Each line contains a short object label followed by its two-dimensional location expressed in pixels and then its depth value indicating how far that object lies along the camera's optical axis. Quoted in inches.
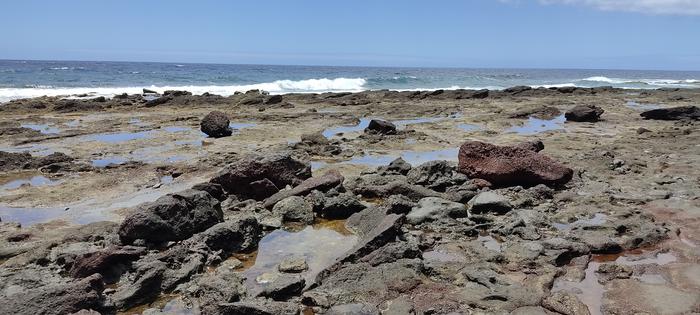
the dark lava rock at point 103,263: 214.8
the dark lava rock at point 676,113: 741.9
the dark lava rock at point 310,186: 330.5
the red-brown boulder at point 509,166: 359.9
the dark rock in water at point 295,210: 299.6
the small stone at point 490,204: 305.6
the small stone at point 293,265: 227.3
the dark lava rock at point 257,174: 346.9
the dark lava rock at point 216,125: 600.4
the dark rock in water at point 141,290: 194.1
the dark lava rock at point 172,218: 252.1
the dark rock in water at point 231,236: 251.2
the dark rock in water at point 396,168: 390.9
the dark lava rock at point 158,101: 974.4
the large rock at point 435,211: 291.3
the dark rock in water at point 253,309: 173.6
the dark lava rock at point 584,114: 749.9
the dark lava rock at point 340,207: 305.3
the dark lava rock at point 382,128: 598.5
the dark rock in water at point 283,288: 196.4
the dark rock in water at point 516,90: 1364.4
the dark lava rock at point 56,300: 172.7
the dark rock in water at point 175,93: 1181.1
